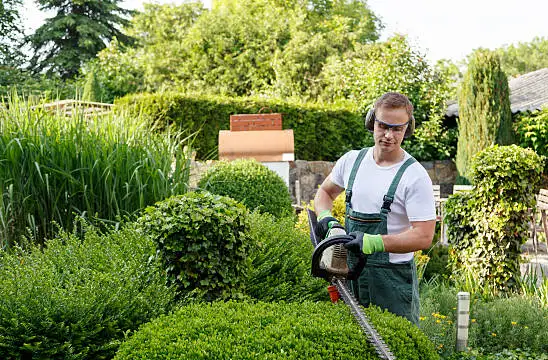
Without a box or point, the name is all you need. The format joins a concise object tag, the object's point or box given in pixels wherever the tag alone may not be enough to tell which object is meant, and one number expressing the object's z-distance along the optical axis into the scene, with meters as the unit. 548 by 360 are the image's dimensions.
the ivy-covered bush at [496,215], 5.81
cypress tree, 13.70
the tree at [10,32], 25.17
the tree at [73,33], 25.09
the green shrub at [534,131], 13.38
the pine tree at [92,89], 16.62
